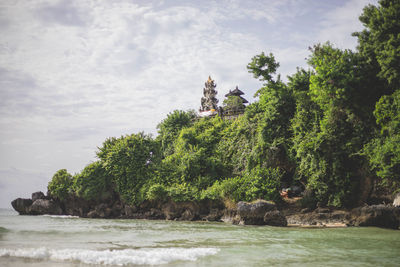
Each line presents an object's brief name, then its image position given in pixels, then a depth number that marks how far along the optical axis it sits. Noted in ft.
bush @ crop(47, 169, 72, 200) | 100.89
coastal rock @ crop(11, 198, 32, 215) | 111.86
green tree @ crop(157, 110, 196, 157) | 110.22
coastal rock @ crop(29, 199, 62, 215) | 105.19
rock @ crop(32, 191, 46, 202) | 112.44
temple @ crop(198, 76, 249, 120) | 117.91
